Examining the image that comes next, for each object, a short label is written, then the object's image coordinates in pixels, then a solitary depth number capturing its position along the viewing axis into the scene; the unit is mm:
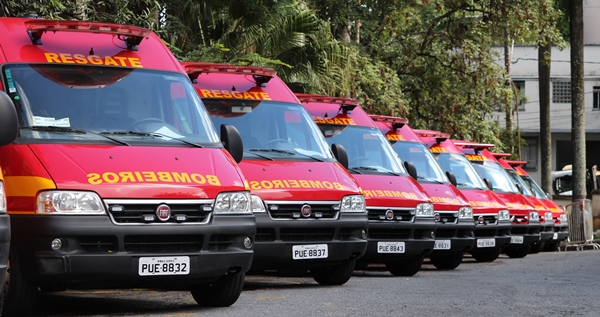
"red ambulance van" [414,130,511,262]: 19531
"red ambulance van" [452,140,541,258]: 22328
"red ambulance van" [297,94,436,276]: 14121
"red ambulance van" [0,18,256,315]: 8484
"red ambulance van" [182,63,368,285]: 11438
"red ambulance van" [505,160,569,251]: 27062
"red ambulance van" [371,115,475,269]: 16375
